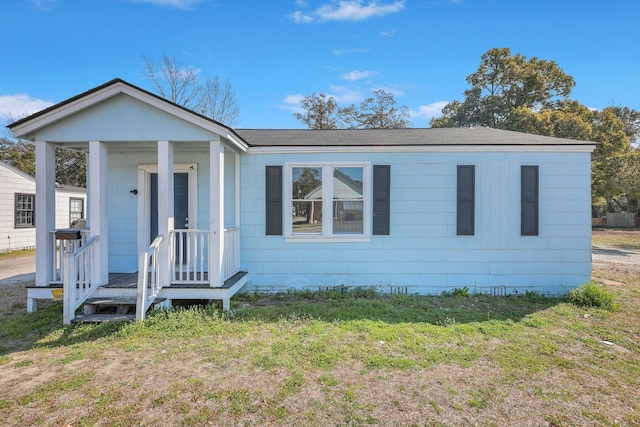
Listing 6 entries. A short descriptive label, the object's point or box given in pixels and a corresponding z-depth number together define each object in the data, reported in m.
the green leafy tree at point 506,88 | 21.39
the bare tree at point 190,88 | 20.81
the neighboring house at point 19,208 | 12.37
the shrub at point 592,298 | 5.41
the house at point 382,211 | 6.14
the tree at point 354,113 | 25.38
